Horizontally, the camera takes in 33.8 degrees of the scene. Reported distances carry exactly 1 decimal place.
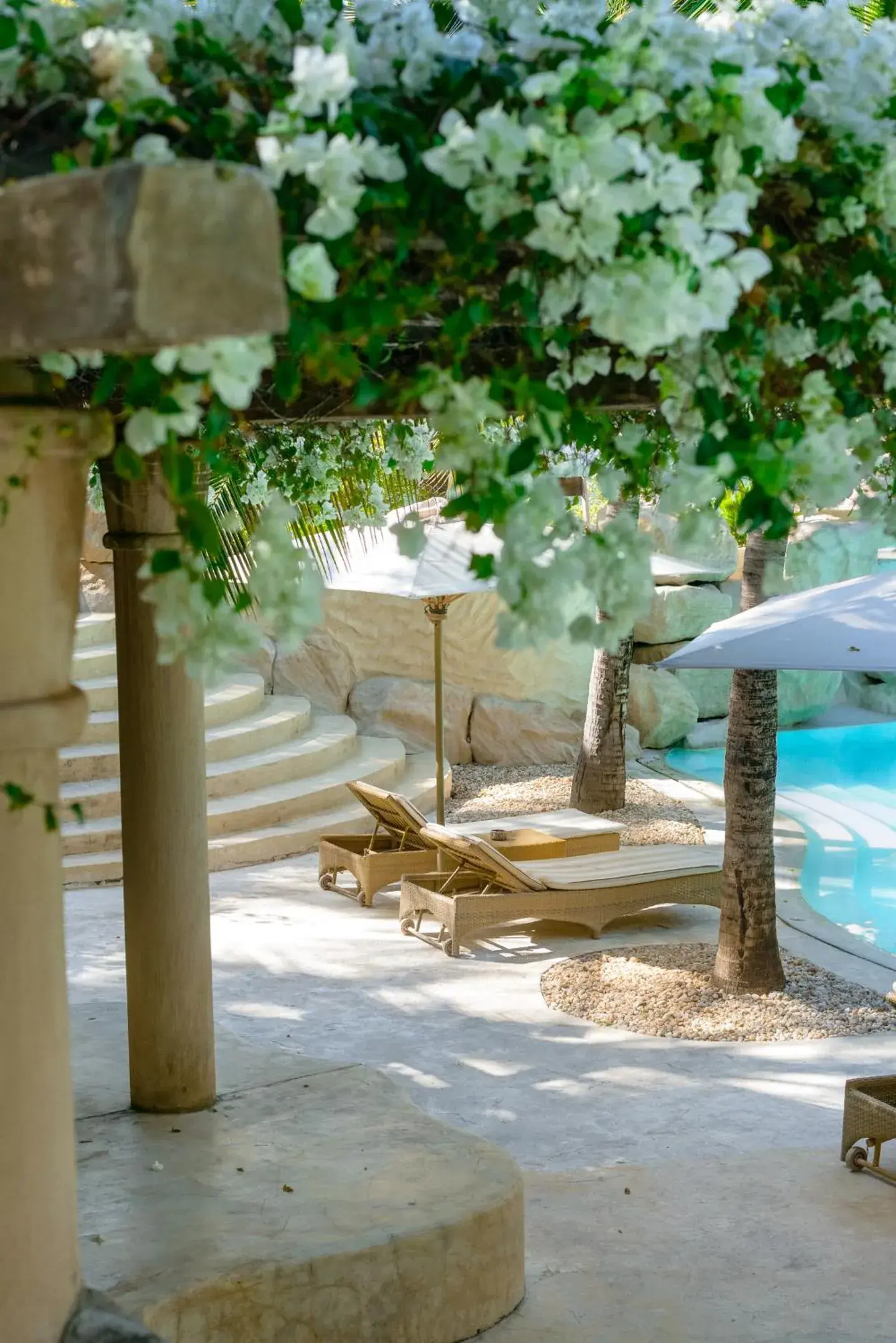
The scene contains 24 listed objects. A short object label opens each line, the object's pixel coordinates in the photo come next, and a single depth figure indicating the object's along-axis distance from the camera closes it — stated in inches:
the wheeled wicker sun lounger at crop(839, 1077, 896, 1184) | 229.9
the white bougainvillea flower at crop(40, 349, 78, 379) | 79.7
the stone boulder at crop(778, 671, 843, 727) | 735.7
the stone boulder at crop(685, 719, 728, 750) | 673.0
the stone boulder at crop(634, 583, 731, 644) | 667.4
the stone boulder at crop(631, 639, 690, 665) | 675.4
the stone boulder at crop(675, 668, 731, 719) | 687.1
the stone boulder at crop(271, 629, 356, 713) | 614.9
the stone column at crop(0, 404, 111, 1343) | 110.1
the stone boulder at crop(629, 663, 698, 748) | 650.8
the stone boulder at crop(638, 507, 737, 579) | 648.4
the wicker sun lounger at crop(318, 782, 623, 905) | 397.4
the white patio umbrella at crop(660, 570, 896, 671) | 266.2
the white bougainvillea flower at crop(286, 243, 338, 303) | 72.2
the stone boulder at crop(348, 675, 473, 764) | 605.0
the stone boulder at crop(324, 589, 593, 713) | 625.9
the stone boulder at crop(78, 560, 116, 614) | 618.2
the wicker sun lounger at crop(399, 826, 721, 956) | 357.4
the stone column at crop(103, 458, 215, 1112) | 195.6
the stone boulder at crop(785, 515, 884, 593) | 705.6
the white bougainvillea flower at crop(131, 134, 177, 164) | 72.3
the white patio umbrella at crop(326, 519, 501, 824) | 386.3
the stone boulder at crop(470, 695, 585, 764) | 615.5
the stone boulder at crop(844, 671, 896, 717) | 778.8
